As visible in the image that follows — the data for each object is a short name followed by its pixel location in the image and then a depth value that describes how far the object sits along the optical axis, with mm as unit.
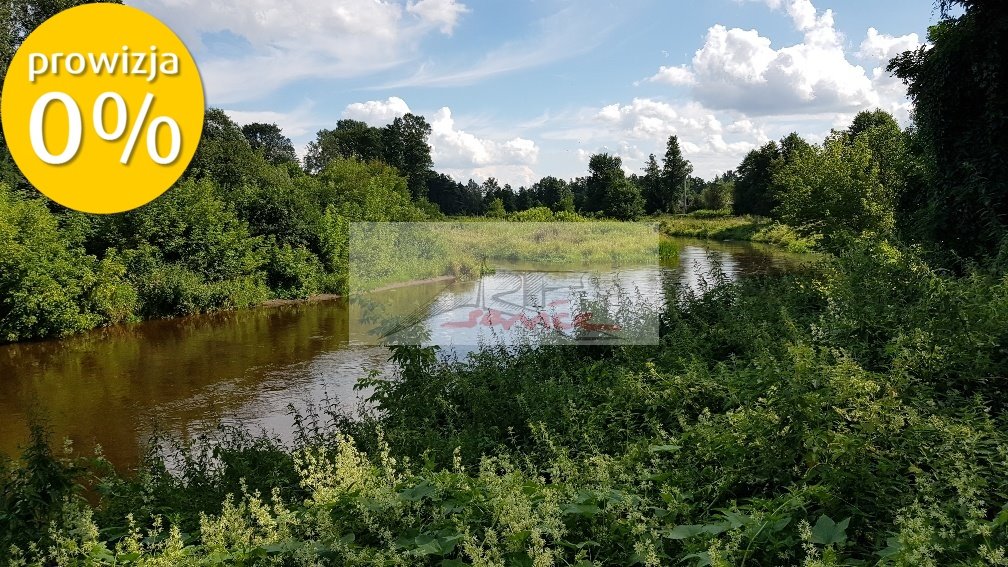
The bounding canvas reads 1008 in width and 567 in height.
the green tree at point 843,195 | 14586
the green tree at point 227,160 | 29438
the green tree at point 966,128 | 7879
